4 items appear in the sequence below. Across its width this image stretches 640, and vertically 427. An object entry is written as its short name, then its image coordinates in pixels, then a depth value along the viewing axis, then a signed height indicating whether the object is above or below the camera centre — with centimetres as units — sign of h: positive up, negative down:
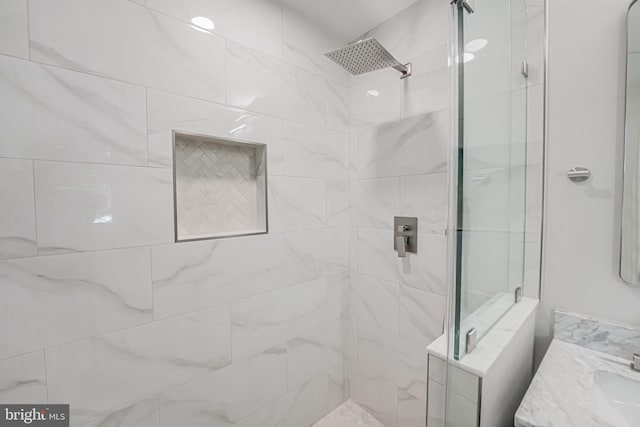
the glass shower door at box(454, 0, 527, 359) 69 +13
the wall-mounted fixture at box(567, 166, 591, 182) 96 +11
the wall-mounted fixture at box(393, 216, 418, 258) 135 -16
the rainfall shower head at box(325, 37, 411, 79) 107 +65
